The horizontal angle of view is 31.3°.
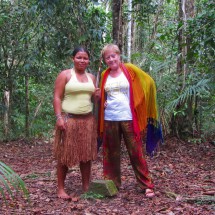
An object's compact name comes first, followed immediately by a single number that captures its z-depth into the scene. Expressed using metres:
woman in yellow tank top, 3.94
